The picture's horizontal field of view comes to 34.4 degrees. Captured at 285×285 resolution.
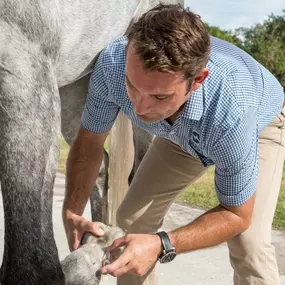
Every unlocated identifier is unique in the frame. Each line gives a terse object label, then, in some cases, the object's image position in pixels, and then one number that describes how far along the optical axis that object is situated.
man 1.25
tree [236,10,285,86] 13.38
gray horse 1.39
